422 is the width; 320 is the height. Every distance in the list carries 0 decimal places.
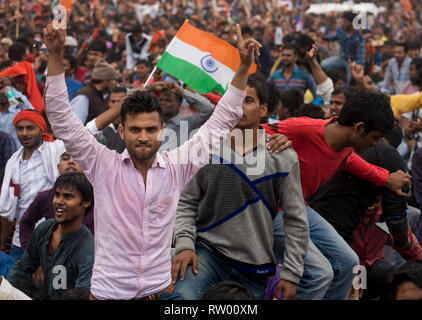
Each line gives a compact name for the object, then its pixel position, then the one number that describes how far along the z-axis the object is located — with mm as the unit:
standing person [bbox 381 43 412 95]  10633
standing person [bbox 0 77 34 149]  6766
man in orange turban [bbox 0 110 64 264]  5438
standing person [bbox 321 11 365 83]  9836
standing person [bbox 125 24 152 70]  12062
